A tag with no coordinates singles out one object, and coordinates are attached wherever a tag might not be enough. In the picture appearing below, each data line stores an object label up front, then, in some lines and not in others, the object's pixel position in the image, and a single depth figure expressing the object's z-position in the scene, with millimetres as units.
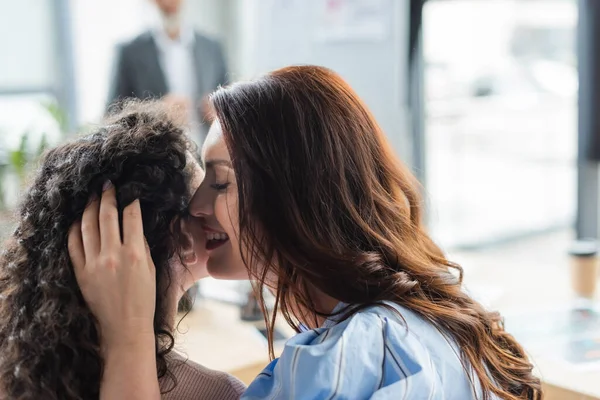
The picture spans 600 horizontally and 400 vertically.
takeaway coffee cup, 1861
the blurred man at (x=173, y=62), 3188
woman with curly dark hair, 924
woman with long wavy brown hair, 894
